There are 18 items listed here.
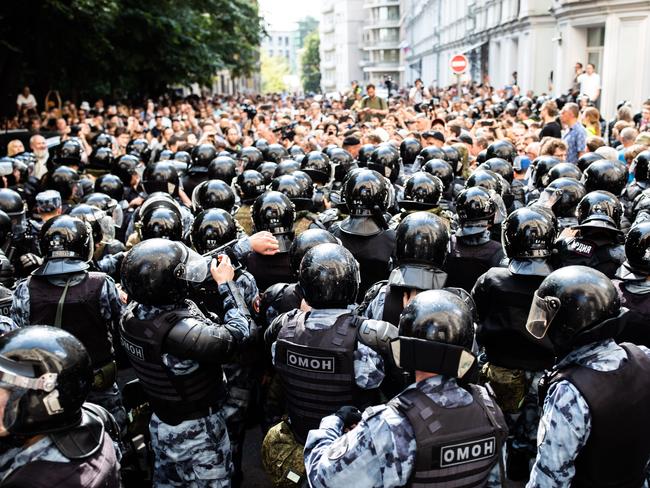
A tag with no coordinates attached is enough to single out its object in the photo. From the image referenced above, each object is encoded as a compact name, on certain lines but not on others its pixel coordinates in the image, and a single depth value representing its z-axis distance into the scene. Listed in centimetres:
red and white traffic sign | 1883
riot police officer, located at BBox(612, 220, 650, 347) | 384
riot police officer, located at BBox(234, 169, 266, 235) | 695
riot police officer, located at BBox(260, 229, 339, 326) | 425
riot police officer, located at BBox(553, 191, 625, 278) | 495
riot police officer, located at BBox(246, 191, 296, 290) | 512
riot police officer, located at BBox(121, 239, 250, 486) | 356
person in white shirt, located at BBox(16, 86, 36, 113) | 1947
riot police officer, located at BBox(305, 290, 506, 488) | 245
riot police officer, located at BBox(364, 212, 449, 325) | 402
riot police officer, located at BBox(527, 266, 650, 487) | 281
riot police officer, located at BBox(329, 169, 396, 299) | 535
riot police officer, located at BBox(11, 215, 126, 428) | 437
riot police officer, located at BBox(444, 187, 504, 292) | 518
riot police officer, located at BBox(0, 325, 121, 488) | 239
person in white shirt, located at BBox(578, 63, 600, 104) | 1644
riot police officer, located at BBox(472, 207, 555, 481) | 426
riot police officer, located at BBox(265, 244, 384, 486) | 323
